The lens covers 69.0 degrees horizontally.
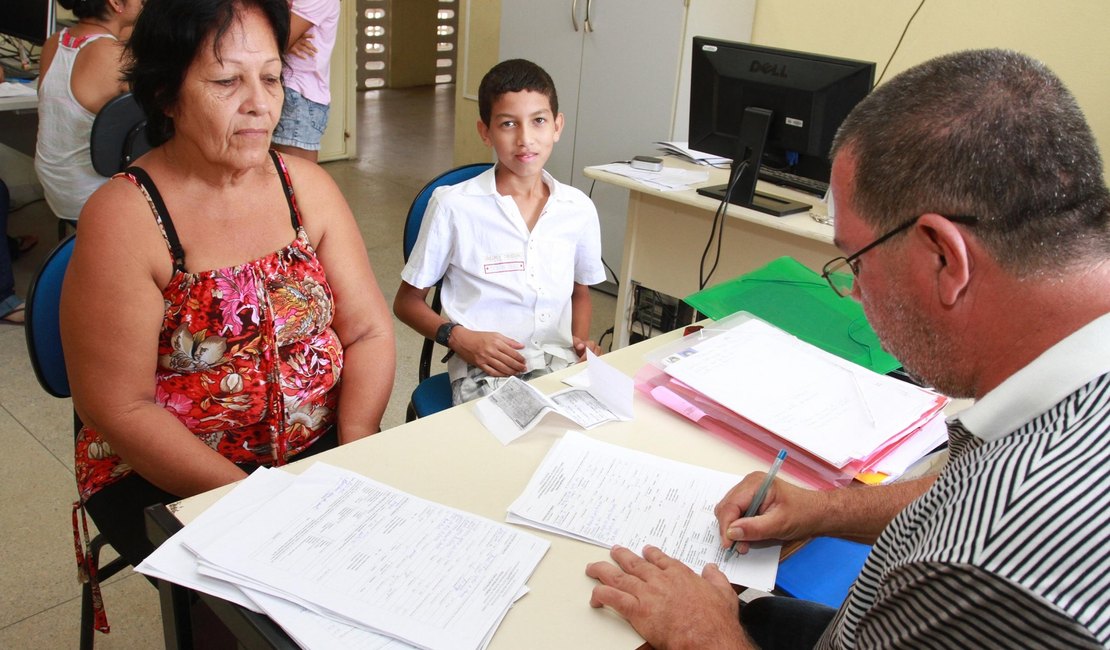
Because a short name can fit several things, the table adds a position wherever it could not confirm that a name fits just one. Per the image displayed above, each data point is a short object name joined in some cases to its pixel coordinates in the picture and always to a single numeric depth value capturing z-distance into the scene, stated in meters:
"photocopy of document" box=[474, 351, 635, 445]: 1.29
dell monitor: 2.20
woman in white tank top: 2.58
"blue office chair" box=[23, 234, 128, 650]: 1.30
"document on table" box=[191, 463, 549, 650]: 0.87
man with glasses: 0.62
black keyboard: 2.62
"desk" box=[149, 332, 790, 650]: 0.90
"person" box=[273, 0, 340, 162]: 3.14
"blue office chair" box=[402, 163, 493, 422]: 1.82
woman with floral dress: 1.24
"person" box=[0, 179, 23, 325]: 3.10
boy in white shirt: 1.83
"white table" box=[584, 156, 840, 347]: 2.39
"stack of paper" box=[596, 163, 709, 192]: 2.61
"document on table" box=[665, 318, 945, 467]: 1.26
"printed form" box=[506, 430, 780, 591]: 1.04
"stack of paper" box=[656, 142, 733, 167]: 2.94
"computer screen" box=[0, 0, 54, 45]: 3.63
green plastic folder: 1.55
